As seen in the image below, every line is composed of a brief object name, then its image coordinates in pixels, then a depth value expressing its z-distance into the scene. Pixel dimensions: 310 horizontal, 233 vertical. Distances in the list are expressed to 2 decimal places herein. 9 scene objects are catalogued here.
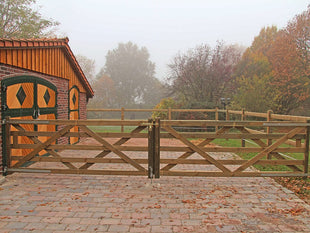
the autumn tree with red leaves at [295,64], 20.81
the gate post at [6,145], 5.52
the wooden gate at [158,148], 5.37
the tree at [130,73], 48.50
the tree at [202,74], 21.12
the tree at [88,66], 43.80
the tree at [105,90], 40.31
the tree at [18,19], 24.92
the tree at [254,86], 17.39
